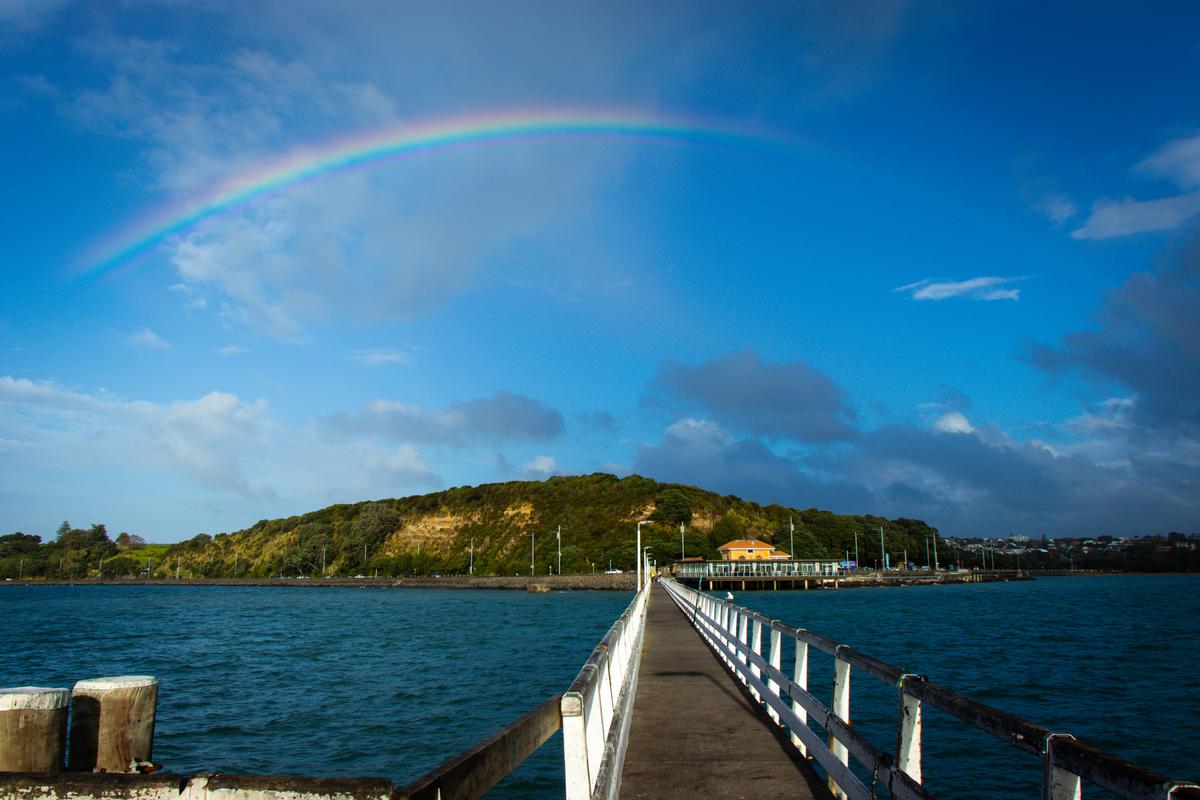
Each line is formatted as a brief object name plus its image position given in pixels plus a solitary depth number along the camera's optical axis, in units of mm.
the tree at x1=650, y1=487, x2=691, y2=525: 172875
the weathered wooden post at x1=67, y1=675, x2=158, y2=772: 6438
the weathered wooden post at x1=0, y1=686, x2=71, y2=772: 5539
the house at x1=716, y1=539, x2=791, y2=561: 150250
